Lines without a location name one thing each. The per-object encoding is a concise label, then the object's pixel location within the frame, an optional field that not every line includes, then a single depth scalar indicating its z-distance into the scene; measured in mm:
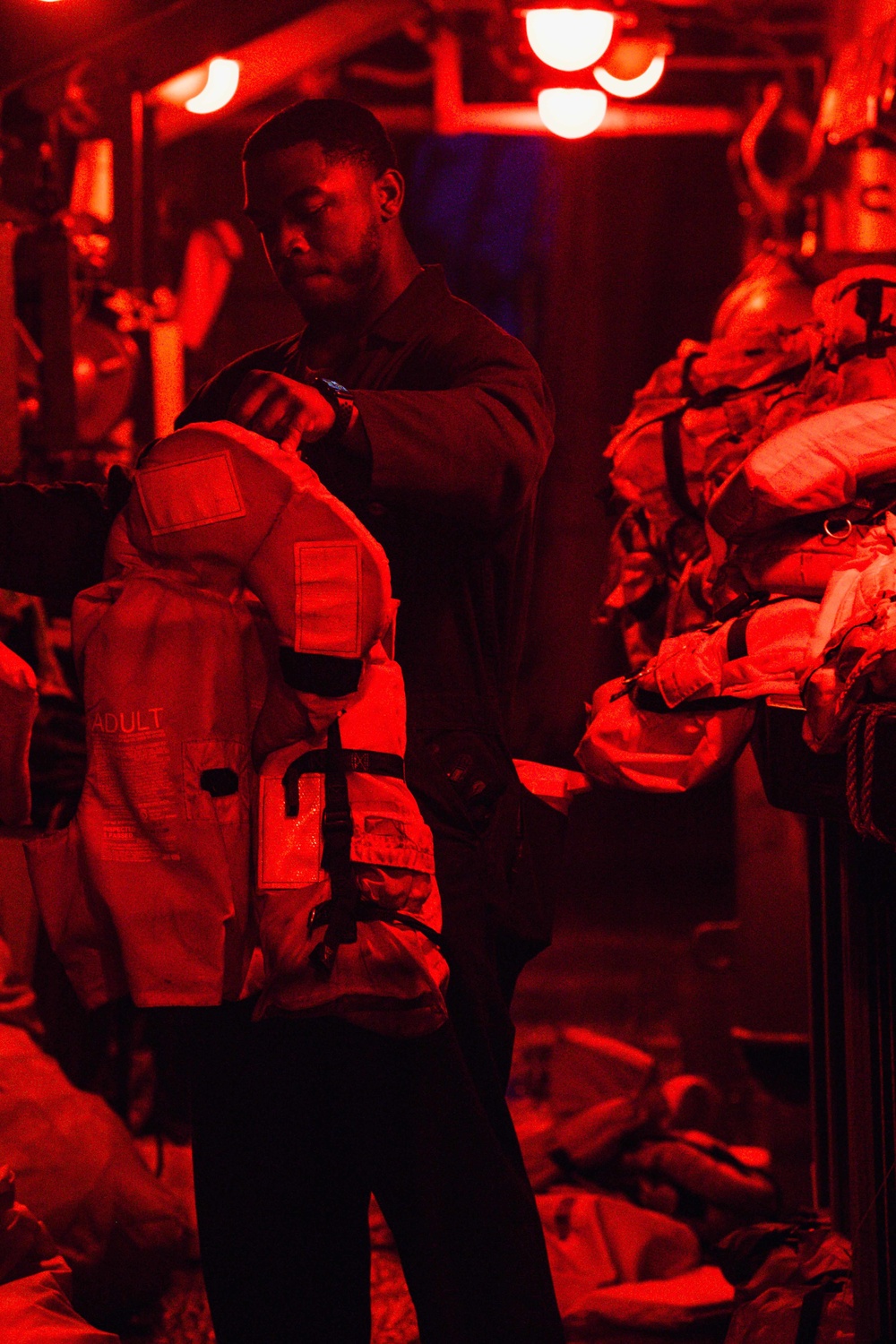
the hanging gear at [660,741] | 5168
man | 4293
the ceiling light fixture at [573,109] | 11891
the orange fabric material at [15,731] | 4629
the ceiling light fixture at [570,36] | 10711
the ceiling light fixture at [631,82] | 11633
